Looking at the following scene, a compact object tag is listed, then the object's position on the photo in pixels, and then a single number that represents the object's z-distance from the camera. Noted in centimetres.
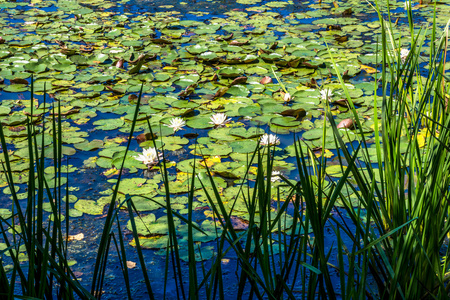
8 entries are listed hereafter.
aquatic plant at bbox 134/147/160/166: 430
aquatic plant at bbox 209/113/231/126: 505
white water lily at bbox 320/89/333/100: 522
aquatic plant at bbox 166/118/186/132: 496
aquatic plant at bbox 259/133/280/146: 434
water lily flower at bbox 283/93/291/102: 554
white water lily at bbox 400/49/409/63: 618
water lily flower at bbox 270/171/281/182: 401
